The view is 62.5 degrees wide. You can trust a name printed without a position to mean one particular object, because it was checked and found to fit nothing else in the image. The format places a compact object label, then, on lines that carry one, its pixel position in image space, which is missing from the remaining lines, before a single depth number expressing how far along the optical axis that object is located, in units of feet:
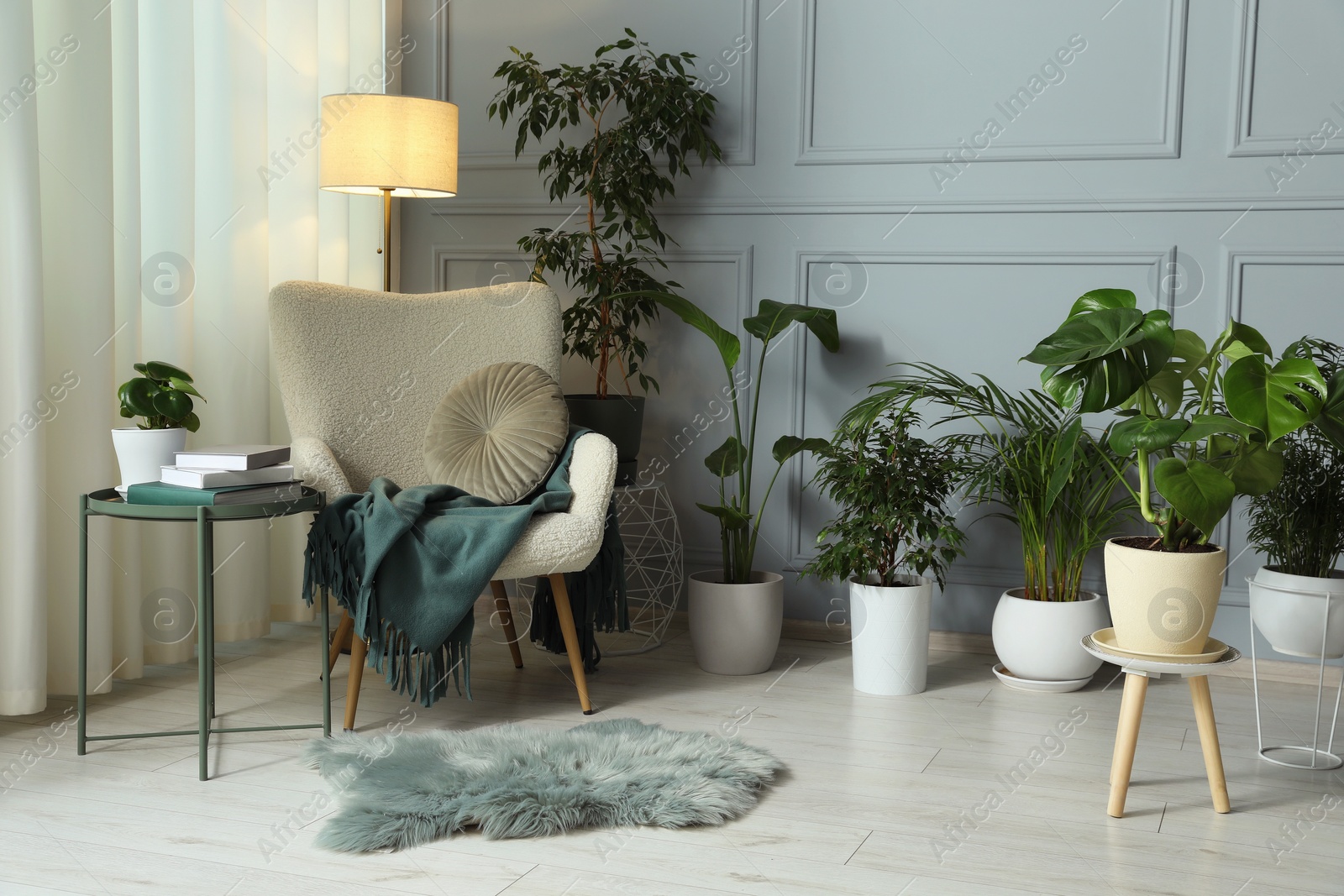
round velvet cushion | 8.11
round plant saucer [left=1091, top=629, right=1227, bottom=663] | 5.99
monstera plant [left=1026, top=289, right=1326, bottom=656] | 5.66
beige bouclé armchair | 7.63
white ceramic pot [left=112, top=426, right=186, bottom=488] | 6.80
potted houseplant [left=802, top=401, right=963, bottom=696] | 8.46
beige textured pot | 5.93
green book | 6.60
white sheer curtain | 7.20
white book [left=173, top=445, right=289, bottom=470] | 6.72
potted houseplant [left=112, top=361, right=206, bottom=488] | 6.77
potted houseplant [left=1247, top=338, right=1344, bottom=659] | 7.12
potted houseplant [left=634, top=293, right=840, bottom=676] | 8.98
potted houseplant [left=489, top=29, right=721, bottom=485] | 9.67
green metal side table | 6.56
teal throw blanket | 7.16
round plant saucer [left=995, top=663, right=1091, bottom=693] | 8.62
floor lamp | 8.95
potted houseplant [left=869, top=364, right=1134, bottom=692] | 8.55
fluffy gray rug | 5.84
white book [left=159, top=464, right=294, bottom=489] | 6.63
